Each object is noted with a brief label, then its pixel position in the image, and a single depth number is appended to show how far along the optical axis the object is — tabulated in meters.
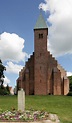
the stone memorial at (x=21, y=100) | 9.33
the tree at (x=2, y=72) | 31.44
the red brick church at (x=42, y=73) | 31.54
